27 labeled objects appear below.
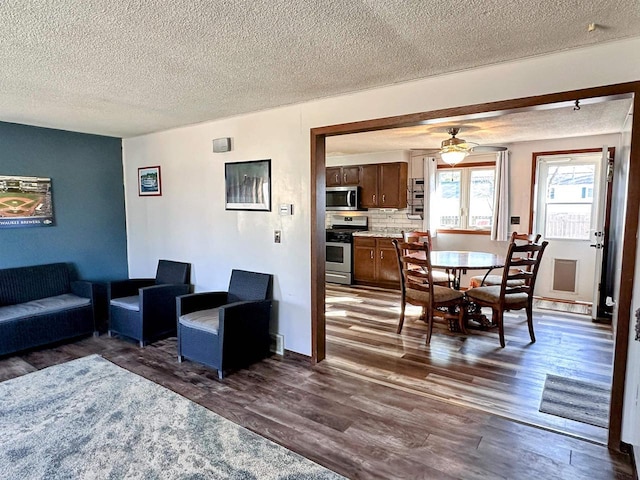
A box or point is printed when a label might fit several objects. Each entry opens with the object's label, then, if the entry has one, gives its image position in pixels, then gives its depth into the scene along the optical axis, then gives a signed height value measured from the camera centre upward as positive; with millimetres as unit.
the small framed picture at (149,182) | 4625 +333
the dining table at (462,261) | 4074 -587
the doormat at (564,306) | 4989 -1319
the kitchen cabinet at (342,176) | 6844 +598
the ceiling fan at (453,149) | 4176 +650
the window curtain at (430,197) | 6301 +192
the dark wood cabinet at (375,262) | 6273 -884
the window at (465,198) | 6031 +176
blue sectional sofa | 3631 -977
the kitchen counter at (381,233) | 6370 -419
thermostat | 3529 -2
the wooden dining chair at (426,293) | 3959 -901
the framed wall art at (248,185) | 3670 +234
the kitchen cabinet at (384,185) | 6430 +402
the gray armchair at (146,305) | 3881 -992
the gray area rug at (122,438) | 2119 -1429
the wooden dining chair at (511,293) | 3748 -883
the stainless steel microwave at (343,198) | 6766 +189
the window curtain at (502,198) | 5652 +153
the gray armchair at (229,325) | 3182 -997
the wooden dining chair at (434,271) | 4917 -787
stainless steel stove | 6676 -741
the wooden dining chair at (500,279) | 4562 -857
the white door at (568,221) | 5312 -174
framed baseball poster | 3998 +77
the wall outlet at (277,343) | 3678 -1287
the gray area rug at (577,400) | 2567 -1369
